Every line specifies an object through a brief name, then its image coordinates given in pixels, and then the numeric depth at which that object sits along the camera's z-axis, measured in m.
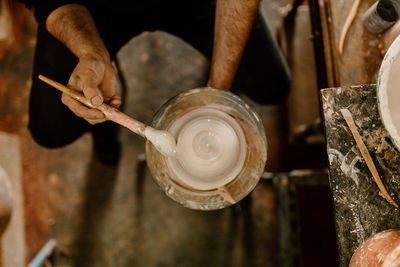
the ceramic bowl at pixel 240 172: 0.85
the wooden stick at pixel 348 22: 0.94
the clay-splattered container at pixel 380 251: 0.63
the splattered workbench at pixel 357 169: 0.79
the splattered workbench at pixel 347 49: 0.93
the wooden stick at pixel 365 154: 0.80
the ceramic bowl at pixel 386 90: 0.70
